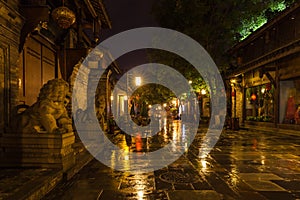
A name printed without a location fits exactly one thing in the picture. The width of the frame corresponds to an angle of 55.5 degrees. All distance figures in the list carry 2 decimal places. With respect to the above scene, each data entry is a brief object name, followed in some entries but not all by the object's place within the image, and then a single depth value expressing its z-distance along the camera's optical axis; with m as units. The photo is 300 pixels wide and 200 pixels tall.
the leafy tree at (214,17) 20.55
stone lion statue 6.44
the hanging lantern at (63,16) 9.16
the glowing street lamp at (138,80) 25.32
